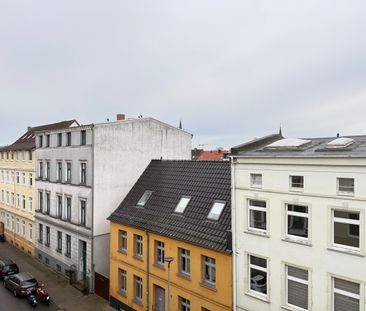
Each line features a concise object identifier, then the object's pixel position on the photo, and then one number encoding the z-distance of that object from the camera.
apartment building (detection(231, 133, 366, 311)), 12.14
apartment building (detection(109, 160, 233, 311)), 17.38
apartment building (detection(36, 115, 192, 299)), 26.23
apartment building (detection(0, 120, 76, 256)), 37.69
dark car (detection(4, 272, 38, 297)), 25.64
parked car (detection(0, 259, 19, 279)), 29.78
